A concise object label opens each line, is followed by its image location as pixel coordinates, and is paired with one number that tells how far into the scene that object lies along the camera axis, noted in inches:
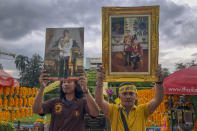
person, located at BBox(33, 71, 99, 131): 109.5
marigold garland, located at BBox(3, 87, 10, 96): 320.2
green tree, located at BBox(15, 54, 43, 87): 1729.8
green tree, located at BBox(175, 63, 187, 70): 1420.0
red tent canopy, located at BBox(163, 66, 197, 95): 231.1
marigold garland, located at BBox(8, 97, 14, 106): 374.1
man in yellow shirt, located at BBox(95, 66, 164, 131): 108.5
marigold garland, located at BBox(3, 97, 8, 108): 351.4
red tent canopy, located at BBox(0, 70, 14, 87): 287.0
